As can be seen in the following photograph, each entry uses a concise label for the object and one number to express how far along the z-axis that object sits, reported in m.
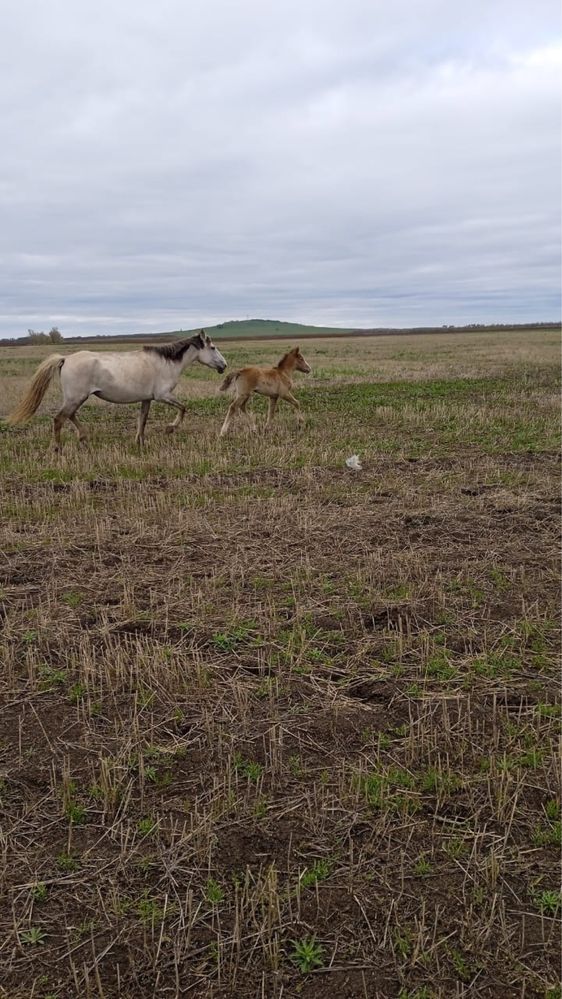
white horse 11.84
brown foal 13.77
